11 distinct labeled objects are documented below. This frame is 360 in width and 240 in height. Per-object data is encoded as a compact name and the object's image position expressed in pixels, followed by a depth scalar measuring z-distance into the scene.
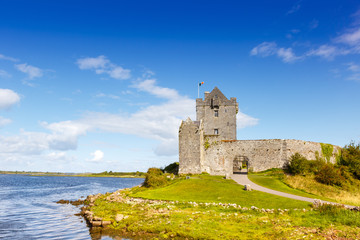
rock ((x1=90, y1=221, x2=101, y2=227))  22.97
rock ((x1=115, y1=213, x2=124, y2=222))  22.80
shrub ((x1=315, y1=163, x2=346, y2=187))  38.00
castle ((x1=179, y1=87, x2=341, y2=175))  43.59
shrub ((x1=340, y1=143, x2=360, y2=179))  44.03
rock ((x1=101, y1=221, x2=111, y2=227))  22.66
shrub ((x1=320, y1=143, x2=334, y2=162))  49.53
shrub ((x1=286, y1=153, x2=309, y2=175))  43.12
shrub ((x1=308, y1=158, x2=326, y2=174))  42.73
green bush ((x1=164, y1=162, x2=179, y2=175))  50.89
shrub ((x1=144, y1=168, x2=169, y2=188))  36.81
